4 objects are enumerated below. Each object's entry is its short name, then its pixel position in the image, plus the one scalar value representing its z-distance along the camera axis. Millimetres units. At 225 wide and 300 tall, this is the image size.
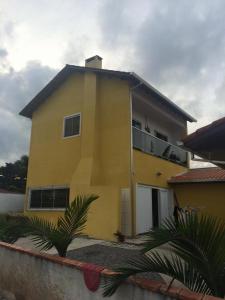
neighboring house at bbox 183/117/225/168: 3707
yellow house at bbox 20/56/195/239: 9661
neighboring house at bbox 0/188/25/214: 15745
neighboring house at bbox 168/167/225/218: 10964
